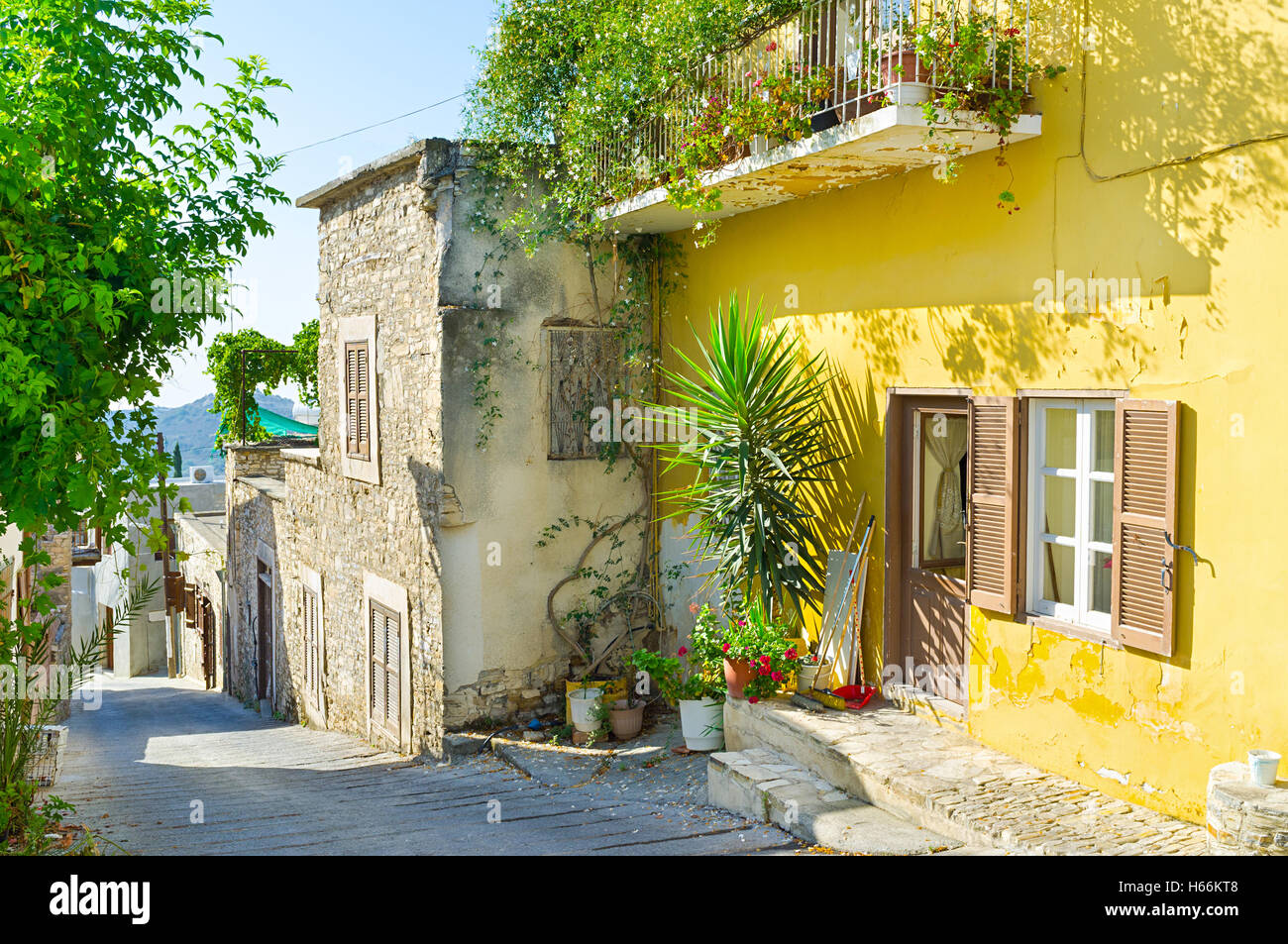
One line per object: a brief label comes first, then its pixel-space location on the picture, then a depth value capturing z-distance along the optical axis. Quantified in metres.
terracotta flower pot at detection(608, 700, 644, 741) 8.74
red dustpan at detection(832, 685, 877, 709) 7.06
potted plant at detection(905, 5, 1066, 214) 5.59
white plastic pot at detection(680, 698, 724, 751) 7.90
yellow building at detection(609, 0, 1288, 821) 4.83
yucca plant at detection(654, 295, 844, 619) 7.21
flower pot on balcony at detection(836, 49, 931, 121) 5.64
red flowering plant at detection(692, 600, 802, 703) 7.29
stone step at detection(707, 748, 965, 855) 5.39
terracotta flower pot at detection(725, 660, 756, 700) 7.37
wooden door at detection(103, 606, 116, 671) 25.16
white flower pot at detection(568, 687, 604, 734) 8.73
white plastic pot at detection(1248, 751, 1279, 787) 4.54
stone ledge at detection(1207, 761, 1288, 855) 4.32
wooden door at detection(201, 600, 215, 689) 19.75
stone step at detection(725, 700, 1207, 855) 4.97
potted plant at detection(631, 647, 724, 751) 7.90
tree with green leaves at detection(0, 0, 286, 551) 5.36
